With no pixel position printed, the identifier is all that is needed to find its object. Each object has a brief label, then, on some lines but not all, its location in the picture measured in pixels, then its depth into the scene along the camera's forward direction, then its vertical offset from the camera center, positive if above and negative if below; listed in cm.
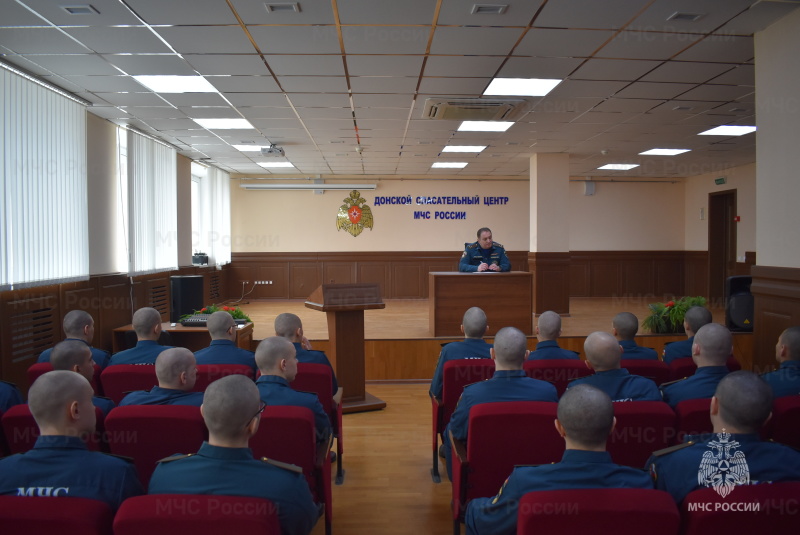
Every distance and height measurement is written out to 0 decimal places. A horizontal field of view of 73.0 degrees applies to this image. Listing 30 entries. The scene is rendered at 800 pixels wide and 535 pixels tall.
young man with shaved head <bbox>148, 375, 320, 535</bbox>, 171 -72
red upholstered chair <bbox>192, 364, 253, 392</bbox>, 343 -78
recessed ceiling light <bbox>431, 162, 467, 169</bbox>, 1212 +189
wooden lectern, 559 -88
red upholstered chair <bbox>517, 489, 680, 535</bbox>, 145 -71
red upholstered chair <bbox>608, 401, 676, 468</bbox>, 244 -81
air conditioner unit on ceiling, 689 +184
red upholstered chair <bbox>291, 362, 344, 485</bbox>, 360 -90
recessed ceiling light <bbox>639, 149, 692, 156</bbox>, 1056 +188
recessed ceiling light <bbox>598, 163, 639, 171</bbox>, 1229 +187
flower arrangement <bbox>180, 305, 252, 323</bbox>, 698 -83
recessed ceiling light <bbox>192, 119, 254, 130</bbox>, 803 +190
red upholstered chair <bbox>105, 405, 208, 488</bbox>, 237 -80
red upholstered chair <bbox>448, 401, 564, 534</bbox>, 245 -90
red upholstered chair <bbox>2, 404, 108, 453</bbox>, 248 -83
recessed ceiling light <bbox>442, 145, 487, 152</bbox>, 1005 +189
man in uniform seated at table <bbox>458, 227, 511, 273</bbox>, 826 -11
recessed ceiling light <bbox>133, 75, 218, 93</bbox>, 604 +189
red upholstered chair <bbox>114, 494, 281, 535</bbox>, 143 -71
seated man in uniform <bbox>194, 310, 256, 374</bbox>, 372 -69
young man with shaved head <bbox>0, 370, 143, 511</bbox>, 172 -69
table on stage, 772 -73
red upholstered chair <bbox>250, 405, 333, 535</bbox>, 246 -87
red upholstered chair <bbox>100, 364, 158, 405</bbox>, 337 -80
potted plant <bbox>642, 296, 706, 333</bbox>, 780 -103
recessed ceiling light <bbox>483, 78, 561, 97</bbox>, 615 +190
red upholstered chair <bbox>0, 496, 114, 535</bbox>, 143 -71
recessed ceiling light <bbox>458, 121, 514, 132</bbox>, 816 +187
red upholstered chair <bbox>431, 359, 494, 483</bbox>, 366 -88
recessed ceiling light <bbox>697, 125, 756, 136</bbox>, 853 +188
